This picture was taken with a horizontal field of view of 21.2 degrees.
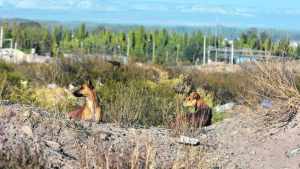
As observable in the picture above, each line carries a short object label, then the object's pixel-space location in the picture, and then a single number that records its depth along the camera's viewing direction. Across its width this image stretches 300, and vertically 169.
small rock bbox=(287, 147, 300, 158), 11.19
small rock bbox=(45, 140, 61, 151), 9.72
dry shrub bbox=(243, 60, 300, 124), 12.62
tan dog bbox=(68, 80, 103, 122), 12.52
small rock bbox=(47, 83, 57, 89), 21.93
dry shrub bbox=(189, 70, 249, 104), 26.28
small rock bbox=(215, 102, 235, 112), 19.16
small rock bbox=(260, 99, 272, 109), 13.03
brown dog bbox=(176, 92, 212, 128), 12.91
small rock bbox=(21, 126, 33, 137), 10.16
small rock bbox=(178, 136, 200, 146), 10.80
